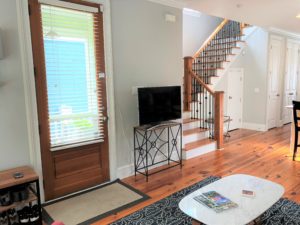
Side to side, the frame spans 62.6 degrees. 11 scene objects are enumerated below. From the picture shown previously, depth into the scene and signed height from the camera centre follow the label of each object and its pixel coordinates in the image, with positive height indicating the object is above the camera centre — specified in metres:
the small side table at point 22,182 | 2.39 -0.94
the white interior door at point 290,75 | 7.42 +0.11
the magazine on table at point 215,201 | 2.12 -1.08
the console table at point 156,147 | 3.89 -1.09
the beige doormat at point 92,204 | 2.75 -1.46
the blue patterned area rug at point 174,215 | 2.63 -1.48
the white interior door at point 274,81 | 6.74 -0.05
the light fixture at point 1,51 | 2.52 +0.36
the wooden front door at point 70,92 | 2.93 -0.10
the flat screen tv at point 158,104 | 3.62 -0.33
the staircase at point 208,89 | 5.09 -0.19
